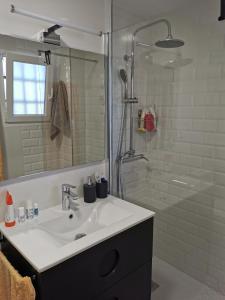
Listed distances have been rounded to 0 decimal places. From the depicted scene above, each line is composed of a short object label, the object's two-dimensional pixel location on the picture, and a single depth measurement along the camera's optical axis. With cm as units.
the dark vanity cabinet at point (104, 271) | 102
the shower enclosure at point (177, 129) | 176
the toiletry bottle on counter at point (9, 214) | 126
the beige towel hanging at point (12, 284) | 97
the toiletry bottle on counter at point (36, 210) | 138
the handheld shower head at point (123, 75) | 188
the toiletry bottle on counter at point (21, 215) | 130
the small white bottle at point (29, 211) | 135
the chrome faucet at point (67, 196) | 148
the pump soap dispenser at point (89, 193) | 159
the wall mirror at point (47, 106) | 129
